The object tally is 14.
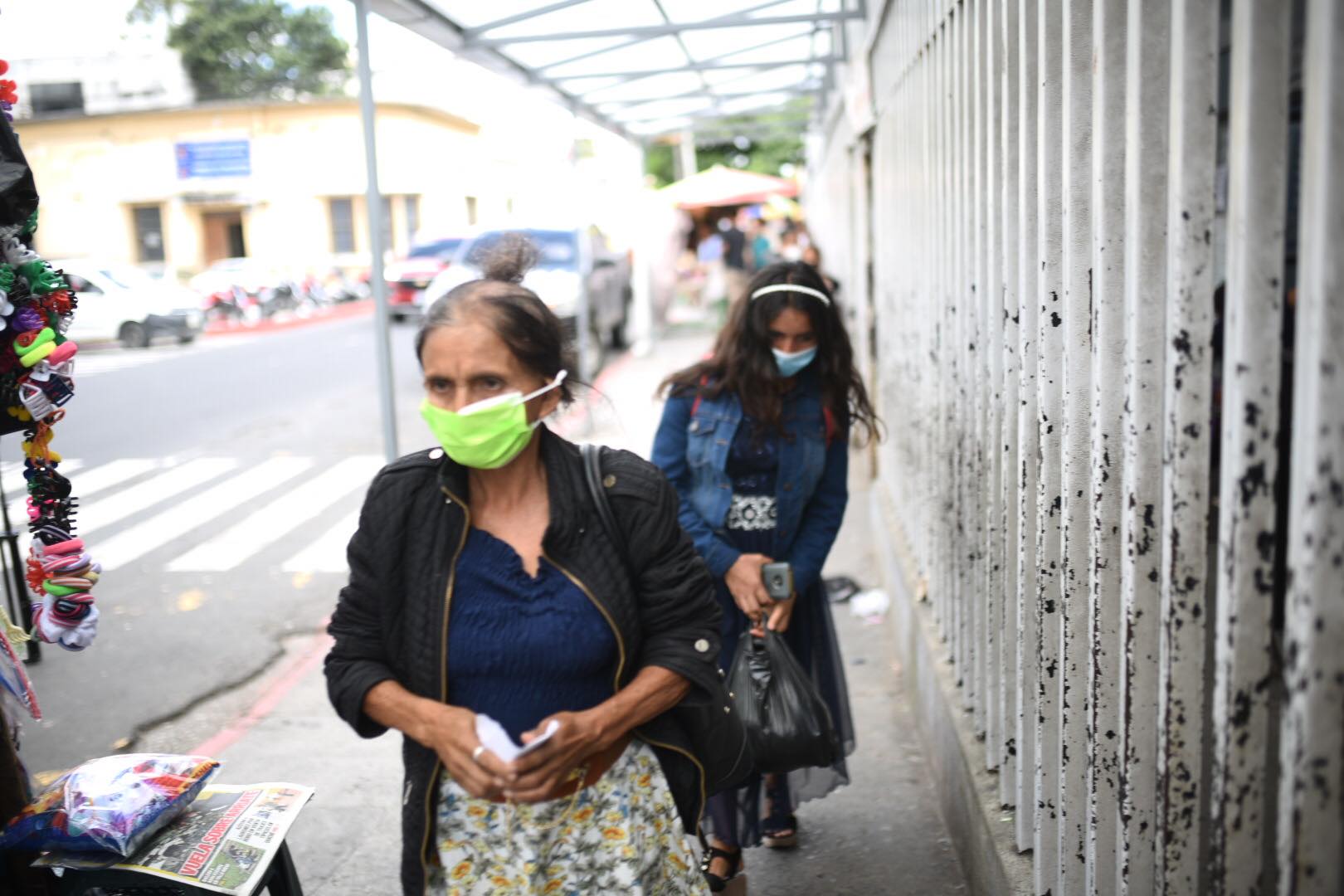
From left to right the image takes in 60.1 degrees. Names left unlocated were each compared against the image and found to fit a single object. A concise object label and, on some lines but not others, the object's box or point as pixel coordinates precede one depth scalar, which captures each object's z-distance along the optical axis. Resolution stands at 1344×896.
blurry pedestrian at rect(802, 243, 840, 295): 16.76
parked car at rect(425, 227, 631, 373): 14.26
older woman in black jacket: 2.02
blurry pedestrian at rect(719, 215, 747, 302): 22.12
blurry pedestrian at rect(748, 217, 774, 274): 22.61
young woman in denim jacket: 3.40
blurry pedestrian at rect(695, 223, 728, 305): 22.70
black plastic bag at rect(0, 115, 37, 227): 2.41
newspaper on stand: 2.35
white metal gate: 1.38
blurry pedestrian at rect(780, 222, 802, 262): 22.03
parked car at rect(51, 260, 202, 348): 19.89
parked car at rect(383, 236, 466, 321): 19.22
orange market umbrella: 19.02
